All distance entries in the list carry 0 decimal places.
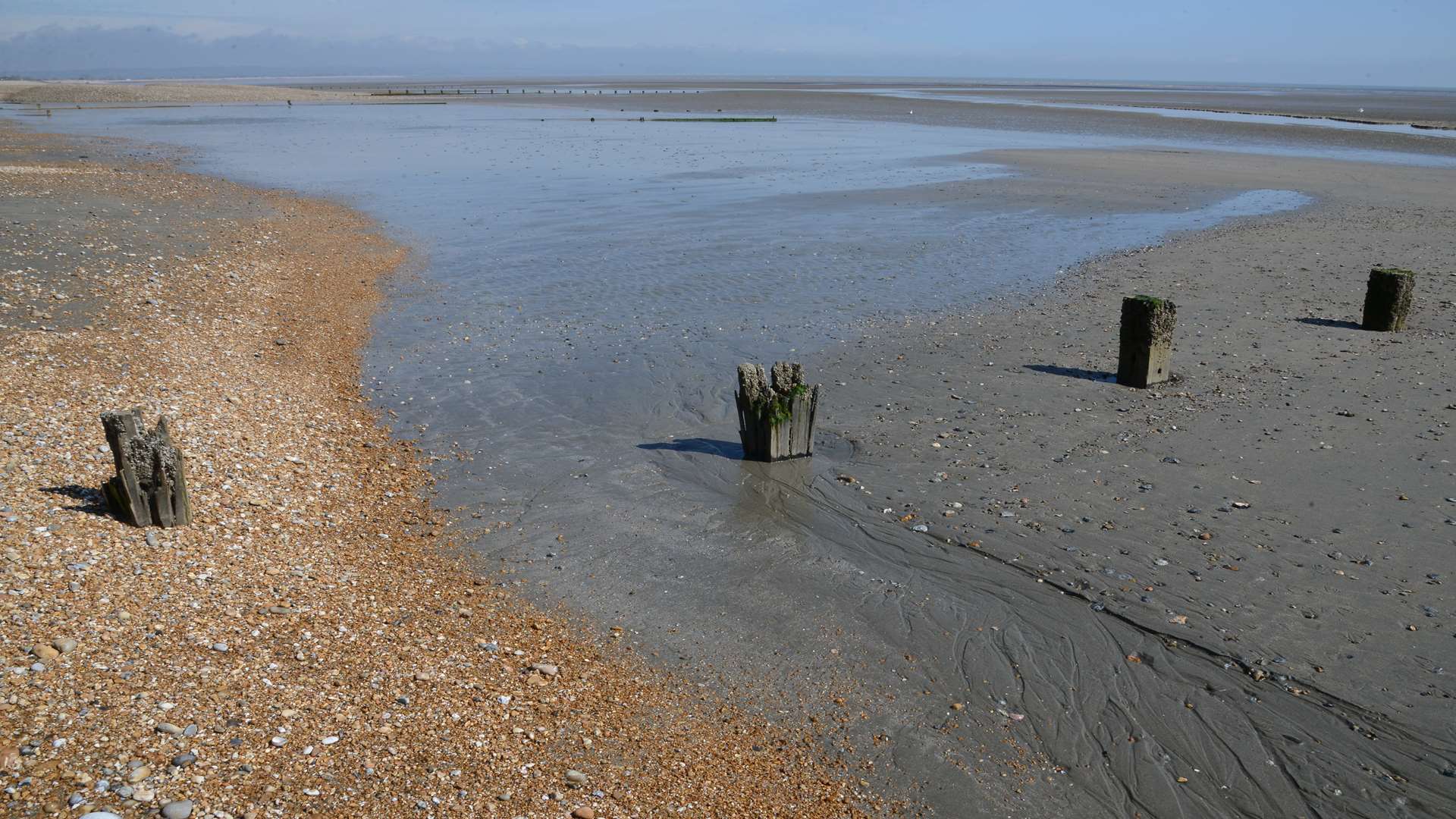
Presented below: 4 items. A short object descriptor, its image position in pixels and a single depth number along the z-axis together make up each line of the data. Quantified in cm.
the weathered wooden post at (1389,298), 1294
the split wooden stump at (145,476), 684
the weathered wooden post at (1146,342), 1112
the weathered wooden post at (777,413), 941
